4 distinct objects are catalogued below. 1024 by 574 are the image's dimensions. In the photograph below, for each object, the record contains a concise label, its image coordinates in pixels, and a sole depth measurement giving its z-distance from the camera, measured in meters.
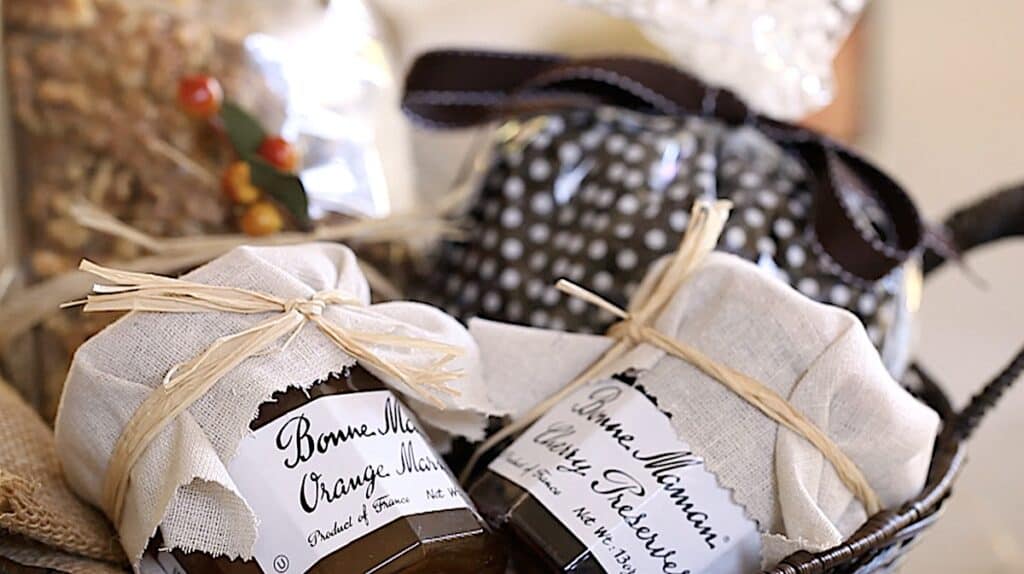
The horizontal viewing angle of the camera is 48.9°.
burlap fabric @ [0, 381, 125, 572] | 0.43
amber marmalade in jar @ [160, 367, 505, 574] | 0.42
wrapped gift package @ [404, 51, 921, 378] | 0.64
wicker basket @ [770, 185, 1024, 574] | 0.45
